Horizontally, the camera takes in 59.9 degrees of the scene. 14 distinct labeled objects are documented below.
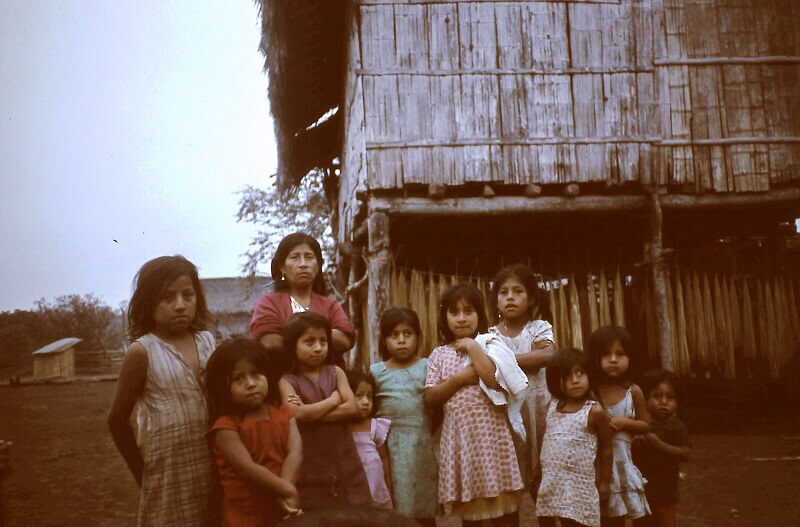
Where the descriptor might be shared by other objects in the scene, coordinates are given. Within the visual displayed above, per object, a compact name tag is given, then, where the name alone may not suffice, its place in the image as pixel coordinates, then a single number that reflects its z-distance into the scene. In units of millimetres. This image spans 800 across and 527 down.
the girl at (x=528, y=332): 3652
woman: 3357
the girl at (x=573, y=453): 3305
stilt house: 7973
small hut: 27156
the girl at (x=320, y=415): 2891
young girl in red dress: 2650
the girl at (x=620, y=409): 3391
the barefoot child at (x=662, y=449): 3549
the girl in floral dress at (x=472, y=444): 3258
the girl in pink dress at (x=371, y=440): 3232
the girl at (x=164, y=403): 2736
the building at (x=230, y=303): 37469
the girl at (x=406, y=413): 3299
